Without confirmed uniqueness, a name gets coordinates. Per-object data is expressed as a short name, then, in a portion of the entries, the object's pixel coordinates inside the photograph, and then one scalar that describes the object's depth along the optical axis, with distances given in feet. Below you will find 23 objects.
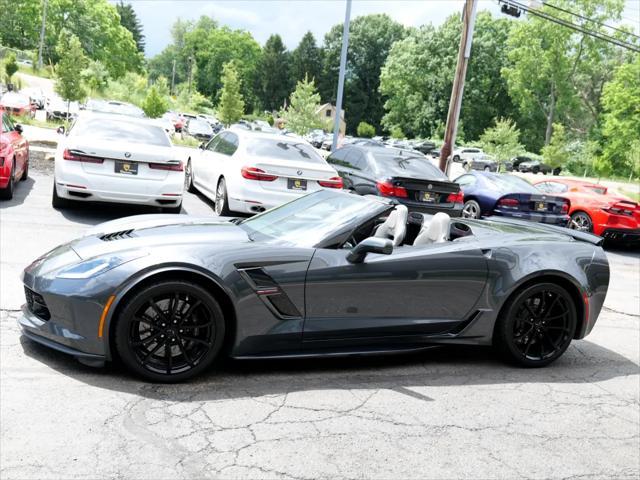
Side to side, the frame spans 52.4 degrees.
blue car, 44.57
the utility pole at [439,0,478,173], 59.41
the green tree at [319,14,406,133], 312.50
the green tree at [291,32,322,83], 332.60
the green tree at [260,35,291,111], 342.09
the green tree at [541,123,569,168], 166.91
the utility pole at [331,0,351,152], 73.77
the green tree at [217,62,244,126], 118.11
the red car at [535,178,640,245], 44.88
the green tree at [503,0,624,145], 212.23
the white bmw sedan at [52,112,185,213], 29.27
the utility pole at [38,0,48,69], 205.42
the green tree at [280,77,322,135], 117.60
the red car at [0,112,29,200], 31.63
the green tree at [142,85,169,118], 117.50
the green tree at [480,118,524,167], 146.10
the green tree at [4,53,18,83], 154.92
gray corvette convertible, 12.97
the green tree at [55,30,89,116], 85.66
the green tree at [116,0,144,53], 418.51
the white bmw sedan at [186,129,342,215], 33.24
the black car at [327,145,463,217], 36.73
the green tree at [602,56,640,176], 195.83
